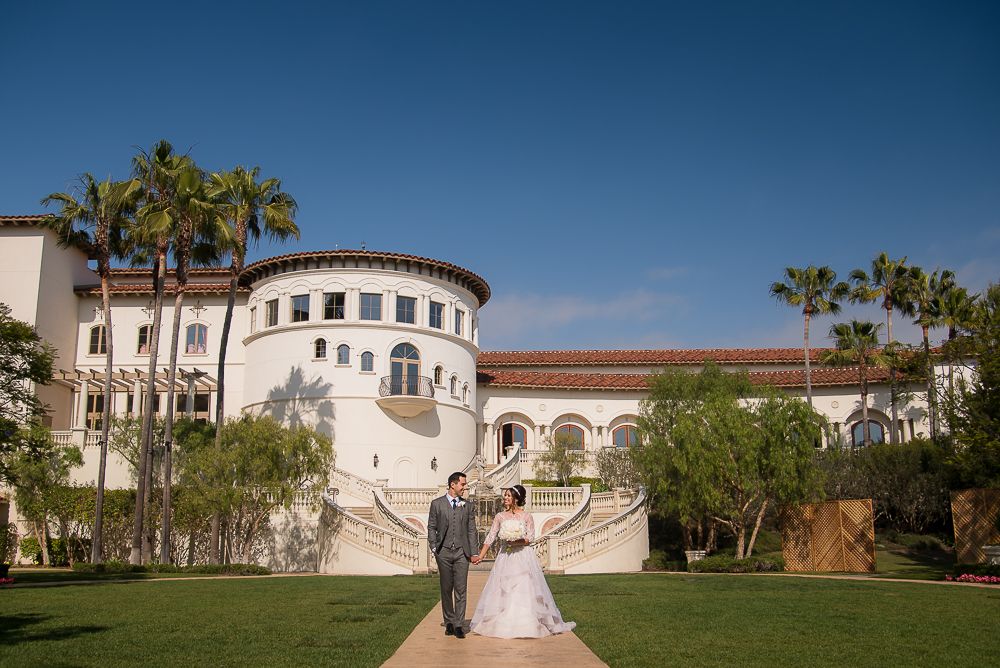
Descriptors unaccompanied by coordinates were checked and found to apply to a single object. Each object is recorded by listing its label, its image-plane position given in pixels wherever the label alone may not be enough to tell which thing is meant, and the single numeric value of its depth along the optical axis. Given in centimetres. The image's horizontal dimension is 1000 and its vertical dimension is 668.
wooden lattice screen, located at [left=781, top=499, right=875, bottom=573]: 2786
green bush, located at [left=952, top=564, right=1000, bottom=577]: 2029
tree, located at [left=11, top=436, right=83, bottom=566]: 3281
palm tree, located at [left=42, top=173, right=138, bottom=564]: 2955
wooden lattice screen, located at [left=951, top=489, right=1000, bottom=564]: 2544
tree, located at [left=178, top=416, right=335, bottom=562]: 2864
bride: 1051
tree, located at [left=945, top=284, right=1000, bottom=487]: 2336
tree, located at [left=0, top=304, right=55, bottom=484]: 2405
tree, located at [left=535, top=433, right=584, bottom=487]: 3947
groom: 1078
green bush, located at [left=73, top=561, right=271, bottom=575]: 2552
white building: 3919
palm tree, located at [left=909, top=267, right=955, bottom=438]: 4303
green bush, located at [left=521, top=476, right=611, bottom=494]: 3681
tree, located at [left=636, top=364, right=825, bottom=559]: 2838
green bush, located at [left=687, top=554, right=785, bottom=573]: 2620
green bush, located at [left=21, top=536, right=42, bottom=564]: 3356
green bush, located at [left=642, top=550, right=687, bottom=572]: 3030
